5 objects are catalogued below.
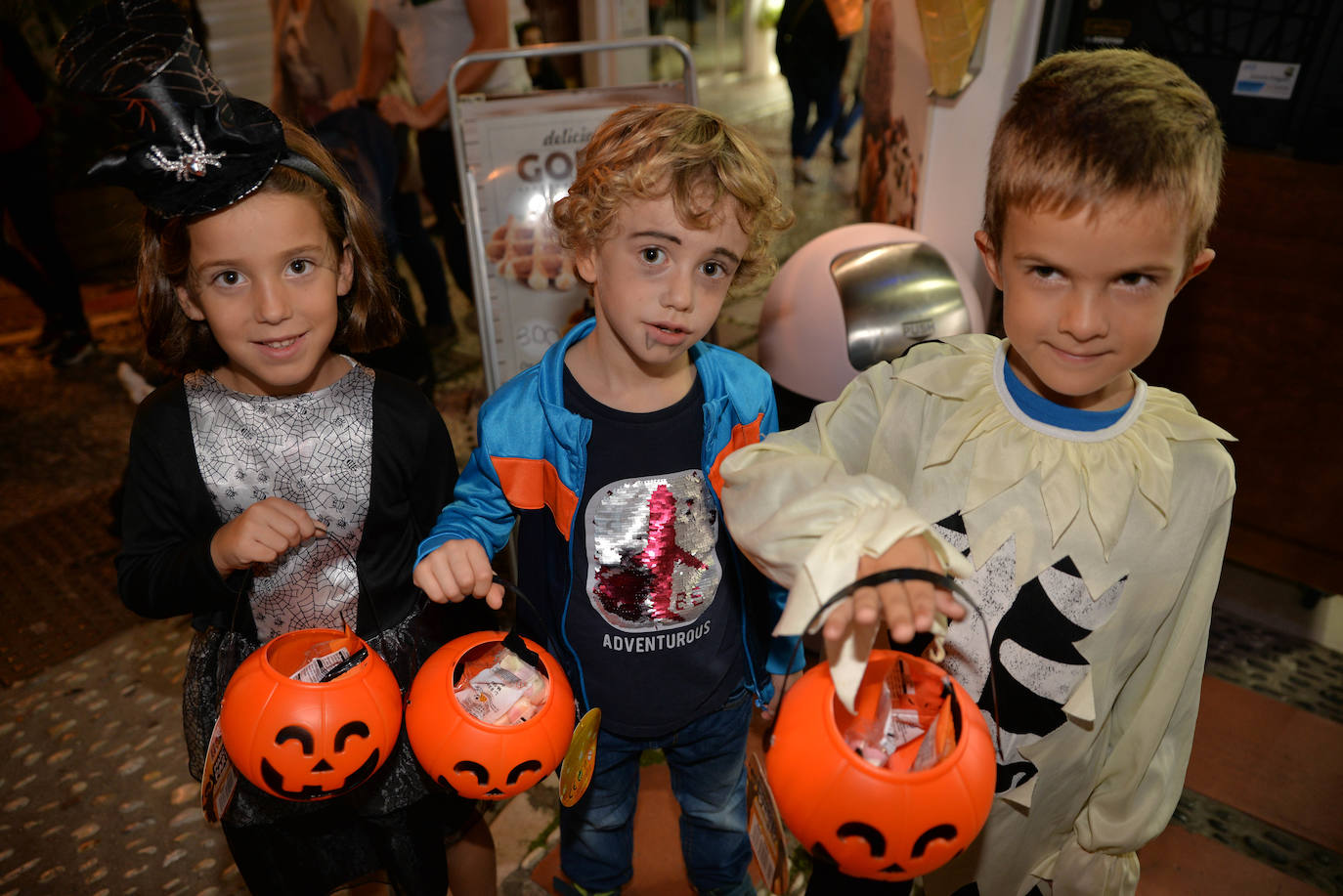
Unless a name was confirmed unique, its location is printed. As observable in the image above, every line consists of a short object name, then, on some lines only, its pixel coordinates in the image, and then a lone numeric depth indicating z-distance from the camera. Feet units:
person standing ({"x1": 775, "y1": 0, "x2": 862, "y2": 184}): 21.65
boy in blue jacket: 4.93
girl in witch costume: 4.64
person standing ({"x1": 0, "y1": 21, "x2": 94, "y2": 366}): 15.33
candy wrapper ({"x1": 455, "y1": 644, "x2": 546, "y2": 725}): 4.49
